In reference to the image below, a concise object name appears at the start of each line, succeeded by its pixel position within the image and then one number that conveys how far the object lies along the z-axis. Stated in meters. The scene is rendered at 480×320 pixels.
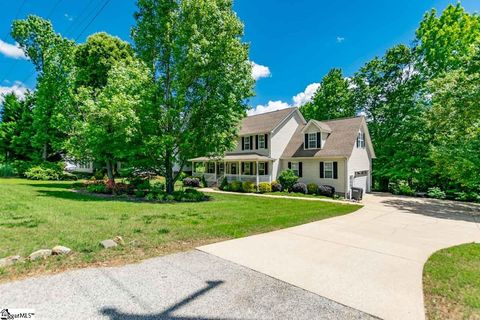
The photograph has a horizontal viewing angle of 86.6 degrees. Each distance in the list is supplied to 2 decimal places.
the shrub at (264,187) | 22.01
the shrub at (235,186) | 22.95
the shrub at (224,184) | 24.26
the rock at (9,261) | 4.63
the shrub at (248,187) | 22.22
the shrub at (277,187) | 22.39
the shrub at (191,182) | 26.53
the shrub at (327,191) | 20.30
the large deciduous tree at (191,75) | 15.33
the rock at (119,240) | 6.12
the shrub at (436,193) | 20.27
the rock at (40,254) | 4.98
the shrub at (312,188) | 20.94
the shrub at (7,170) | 27.98
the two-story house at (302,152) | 21.14
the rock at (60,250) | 5.27
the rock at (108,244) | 5.83
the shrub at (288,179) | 22.20
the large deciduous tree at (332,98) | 33.38
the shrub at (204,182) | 26.88
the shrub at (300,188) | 21.23
